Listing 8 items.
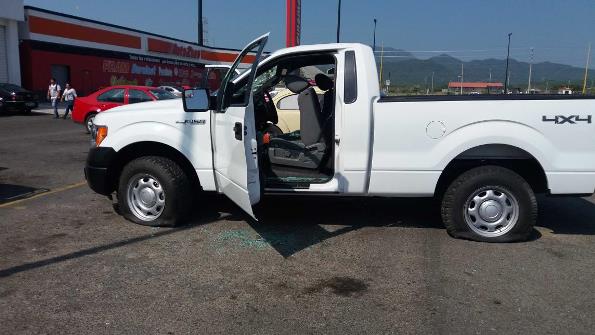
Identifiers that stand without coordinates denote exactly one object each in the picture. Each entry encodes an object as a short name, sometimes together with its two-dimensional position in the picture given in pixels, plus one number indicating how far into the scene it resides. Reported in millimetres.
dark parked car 22656
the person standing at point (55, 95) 22281
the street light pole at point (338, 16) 45656
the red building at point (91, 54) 29781
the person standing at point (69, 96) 20959
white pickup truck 4840
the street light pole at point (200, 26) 44469
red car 15469
